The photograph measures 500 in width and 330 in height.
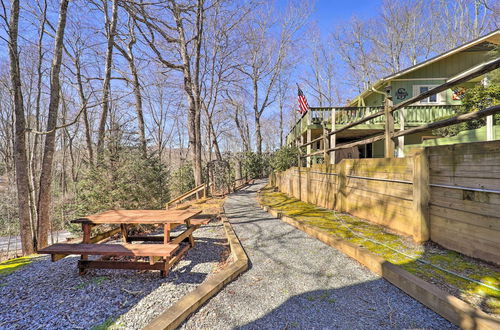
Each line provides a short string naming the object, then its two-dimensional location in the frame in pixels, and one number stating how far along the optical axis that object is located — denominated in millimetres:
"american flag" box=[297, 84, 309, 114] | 12398
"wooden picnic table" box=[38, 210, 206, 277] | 2977
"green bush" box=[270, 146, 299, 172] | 13414
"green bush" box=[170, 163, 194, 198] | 16609
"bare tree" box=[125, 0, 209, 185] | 11602
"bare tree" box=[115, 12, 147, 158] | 10961
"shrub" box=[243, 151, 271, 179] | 21750
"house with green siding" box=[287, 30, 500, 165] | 10812
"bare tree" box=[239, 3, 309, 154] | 23047
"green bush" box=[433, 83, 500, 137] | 7105
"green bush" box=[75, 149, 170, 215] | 6246
